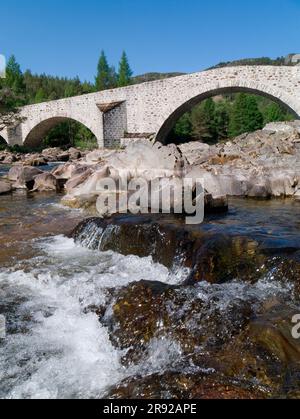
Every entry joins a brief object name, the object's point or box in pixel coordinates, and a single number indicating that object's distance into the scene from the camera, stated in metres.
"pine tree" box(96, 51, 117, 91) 59.22
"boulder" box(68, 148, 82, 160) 27.41
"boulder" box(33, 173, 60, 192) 13.05
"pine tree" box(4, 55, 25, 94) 53.46
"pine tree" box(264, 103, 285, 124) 52.25
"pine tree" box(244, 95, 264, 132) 45.44
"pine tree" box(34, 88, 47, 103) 53.52
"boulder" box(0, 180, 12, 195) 12.41
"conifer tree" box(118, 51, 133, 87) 56.00
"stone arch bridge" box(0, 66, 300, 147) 21.16
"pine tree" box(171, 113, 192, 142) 44.38
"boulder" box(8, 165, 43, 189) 13.45
